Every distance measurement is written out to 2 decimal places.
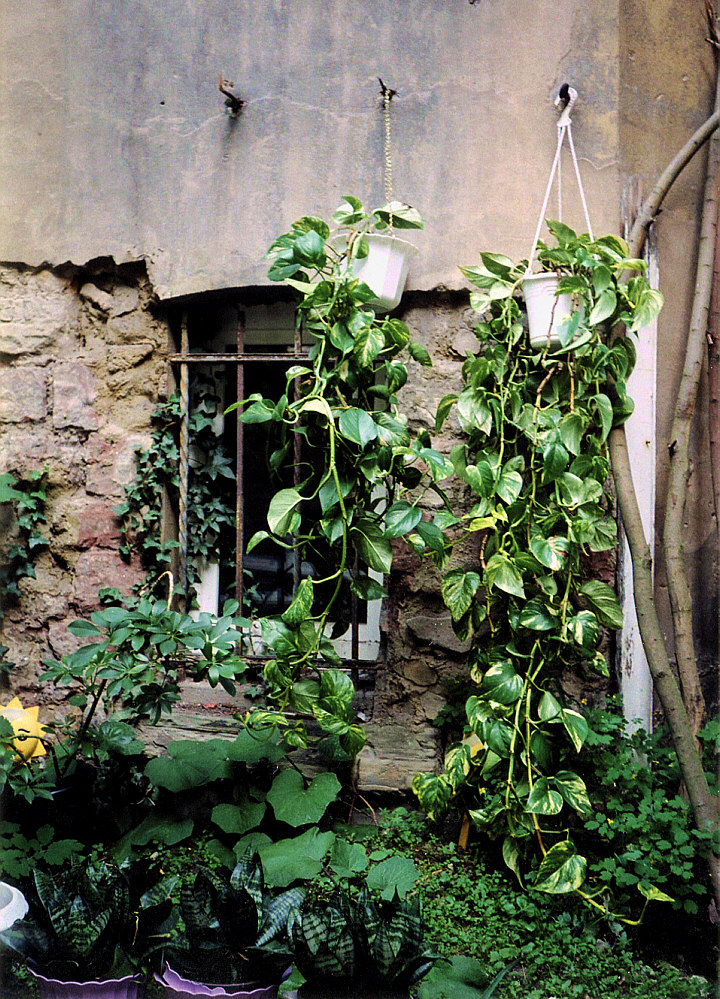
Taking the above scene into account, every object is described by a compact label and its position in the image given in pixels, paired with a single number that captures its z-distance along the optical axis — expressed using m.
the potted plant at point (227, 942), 1.64
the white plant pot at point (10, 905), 1.76
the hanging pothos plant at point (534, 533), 2.25
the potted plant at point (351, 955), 1.65
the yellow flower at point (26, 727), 2.56
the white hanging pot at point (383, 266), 2.41
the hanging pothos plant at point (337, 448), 2.23
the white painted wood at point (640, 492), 2.62
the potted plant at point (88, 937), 1.63
